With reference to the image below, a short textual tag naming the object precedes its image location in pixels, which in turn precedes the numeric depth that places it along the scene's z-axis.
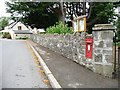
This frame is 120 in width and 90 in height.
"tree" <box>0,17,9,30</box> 53.58
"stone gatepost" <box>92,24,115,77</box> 4.26
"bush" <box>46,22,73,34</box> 8.67
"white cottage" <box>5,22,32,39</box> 37.64
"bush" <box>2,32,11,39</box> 34.44
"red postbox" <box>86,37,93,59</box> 4.77
